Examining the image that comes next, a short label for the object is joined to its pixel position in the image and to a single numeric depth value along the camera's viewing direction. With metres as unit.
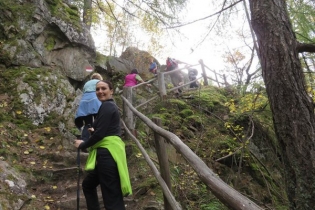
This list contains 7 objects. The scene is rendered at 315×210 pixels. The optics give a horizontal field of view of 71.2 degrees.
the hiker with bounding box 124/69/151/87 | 6.44
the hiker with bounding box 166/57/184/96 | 7.80
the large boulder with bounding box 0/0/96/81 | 5.51
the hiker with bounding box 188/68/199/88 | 8.42
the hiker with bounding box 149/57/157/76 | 8.89
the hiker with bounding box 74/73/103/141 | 3.45
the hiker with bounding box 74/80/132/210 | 2.03
